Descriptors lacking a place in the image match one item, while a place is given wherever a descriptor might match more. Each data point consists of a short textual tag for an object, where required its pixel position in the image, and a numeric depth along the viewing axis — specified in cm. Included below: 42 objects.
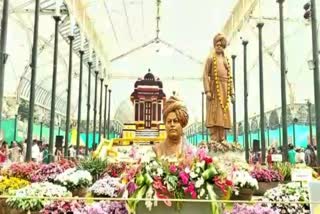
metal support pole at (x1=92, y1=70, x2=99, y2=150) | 2952
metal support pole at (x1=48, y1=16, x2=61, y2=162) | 1678
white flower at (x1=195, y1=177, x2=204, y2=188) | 397
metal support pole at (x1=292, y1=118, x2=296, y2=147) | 2985
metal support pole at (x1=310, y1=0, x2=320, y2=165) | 1219
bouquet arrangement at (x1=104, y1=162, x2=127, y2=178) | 986
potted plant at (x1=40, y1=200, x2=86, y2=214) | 554
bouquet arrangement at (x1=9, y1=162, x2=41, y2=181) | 1023
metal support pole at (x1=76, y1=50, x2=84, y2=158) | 2307
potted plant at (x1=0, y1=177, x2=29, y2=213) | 753
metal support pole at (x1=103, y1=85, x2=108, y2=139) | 3540
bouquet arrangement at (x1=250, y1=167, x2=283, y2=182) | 1028
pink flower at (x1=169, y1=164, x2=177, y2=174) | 411
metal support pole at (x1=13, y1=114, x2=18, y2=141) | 3014
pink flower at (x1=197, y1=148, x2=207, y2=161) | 425
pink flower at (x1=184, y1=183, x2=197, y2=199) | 395
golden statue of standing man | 1142
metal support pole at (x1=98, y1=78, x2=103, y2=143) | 3262
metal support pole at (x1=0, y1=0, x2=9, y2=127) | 1073
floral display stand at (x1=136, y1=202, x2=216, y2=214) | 388
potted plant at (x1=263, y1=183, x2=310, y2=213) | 594
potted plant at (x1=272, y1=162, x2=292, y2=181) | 1061
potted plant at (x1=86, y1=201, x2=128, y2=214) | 436
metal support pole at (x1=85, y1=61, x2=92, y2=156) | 2588
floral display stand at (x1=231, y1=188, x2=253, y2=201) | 814
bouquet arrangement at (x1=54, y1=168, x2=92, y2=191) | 859
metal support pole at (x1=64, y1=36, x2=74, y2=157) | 2023
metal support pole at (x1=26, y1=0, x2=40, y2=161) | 1374
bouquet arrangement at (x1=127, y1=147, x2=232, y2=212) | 395
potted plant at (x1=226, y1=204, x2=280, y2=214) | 457
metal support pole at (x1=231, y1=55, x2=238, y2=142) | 2365
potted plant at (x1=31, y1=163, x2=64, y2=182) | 973
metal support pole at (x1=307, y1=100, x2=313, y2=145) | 2681
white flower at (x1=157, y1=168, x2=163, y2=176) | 405
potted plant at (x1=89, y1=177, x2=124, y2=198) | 820
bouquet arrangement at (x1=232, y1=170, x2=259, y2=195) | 787
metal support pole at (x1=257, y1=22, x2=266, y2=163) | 1817
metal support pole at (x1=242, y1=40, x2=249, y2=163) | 2111
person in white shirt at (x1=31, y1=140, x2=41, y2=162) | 2099
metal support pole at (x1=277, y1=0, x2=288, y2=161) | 1467
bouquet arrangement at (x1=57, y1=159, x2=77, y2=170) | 1030
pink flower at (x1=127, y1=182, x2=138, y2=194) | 401
